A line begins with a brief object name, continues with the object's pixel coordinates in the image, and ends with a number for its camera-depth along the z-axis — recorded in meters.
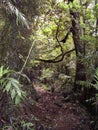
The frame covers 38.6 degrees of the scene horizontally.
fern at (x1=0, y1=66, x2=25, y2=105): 2.15
